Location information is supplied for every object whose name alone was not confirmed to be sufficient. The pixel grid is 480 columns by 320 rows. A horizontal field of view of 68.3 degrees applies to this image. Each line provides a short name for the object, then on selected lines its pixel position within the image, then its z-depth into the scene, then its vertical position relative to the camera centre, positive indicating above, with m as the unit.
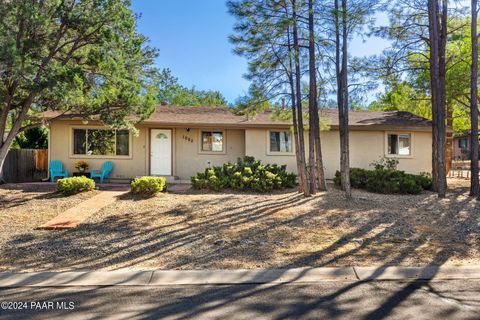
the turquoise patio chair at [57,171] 13.60 -0.33
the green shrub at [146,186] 9.88 -0.68
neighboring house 40.62 +1.40
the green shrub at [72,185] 10.12 -0.67
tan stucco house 14.21 +0.76
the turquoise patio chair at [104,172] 13.60 -0.38
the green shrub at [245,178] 11.12 -0.53
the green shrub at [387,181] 11.29 -0.68
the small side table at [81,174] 13.85 -0.46
